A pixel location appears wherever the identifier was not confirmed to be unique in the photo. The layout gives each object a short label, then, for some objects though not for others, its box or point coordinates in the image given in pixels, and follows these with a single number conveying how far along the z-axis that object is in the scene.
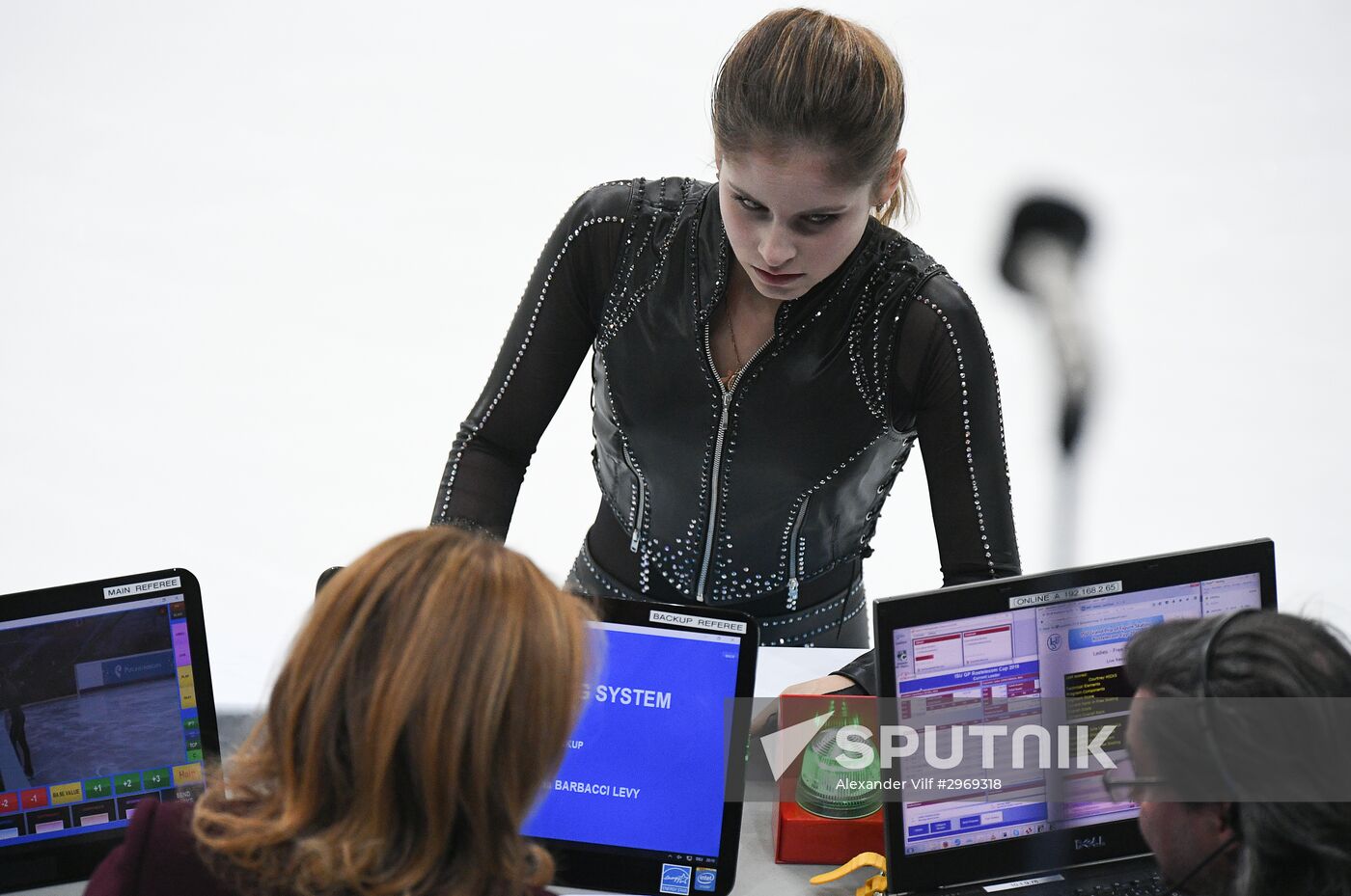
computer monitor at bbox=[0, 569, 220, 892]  5.32
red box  5.46
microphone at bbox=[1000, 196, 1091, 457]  8.58
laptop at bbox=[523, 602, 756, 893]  5.35
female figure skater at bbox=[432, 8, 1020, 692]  5.55
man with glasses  5.07
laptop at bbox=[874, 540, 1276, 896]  5.34
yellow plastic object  5.45
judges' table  5.45
